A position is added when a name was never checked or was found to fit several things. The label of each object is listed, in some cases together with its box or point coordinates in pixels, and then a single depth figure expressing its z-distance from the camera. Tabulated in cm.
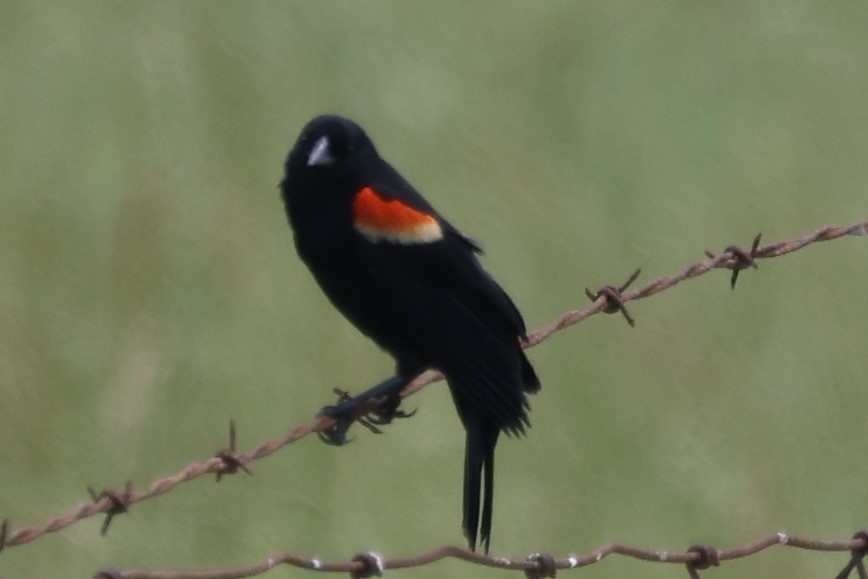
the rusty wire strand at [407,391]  546
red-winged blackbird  743
